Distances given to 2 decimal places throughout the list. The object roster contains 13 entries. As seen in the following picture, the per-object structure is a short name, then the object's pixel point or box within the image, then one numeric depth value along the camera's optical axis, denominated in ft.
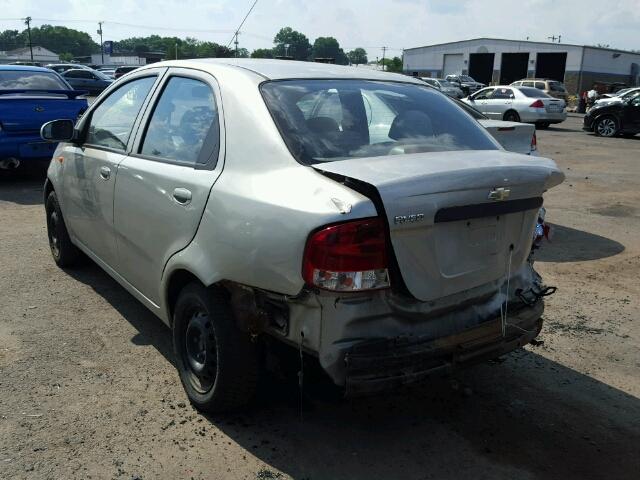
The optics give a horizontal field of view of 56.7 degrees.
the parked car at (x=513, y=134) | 20.93
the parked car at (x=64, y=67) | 104.69
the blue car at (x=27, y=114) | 28.37
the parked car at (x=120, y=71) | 114.19
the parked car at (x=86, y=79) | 96.43
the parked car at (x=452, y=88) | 101.50
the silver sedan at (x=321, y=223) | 7.95
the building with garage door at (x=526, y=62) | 158.71
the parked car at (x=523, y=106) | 74.90
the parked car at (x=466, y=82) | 123.81
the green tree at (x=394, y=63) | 282.52
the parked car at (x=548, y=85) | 100.37
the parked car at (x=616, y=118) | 62.90
